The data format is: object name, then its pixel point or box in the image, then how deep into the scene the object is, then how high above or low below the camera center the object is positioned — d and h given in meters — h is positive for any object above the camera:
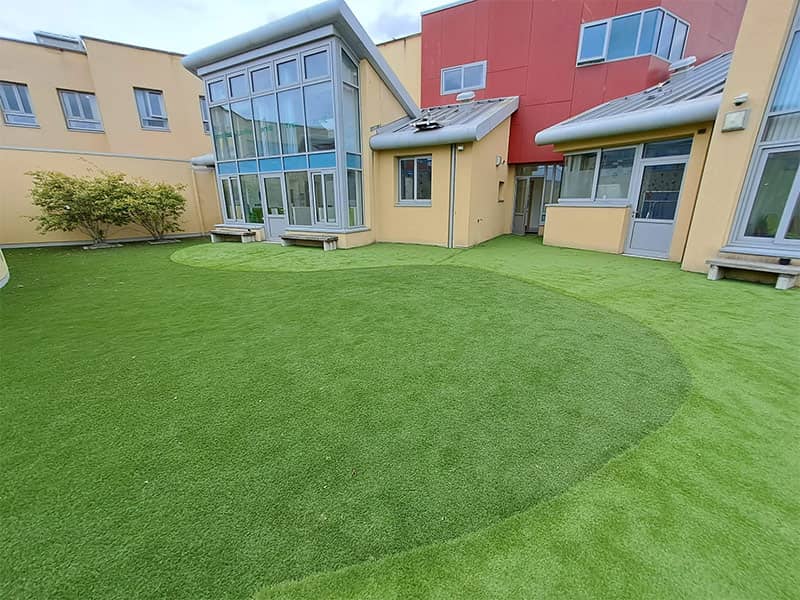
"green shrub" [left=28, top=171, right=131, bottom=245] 9.85 -0.11
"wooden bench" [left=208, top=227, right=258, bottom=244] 11.48 -1.25
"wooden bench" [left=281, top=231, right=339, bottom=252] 9.82 -1.22
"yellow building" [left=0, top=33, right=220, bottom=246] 12.76 +3.47
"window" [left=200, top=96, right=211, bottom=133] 15.69 +3.67
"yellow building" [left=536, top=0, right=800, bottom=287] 5.44 +0.58
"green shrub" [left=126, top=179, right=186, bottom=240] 11.09 -0.32
